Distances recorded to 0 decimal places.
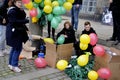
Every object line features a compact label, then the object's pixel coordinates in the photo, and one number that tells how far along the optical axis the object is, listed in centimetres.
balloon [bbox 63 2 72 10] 608
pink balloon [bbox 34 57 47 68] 587
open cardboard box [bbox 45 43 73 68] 576
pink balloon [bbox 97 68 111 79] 500
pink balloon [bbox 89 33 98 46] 543
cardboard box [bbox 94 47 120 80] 508
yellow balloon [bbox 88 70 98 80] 512
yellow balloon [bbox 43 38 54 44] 611
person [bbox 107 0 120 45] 716
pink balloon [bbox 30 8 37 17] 612
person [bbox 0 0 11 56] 626
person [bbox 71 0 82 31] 859
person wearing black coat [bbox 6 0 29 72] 535
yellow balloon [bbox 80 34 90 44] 532
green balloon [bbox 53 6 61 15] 592
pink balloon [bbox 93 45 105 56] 510
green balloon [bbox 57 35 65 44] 596
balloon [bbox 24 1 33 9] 606
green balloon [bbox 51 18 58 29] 600
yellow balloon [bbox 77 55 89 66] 525
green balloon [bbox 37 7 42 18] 626
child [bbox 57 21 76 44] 636
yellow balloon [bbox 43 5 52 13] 596
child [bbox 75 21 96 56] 611
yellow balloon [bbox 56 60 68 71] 552
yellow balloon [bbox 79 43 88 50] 549
